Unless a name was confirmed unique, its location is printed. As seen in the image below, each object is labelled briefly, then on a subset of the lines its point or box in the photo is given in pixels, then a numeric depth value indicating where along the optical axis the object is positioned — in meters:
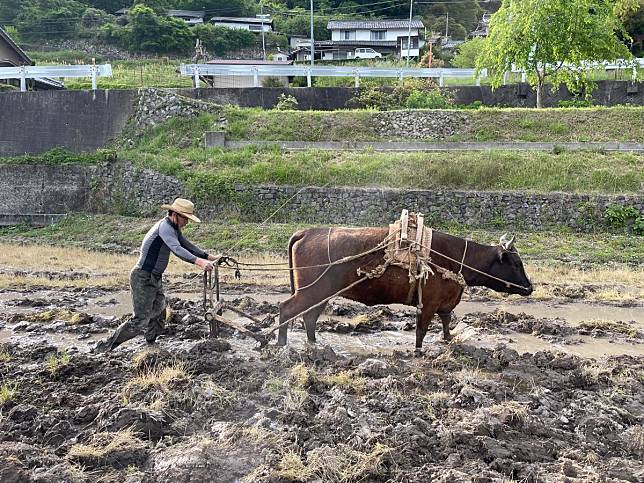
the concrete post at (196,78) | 24.92
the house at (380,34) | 51.00
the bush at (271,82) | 28.42
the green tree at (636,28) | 32.75
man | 7.33
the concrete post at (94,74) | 23.06
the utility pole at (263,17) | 50.17
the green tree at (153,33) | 46.09
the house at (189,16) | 53.92
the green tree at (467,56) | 36.75
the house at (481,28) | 52.13
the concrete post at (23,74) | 23.61
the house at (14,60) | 30.08
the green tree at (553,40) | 22.47
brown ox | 7.66
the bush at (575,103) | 25.48
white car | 46.78
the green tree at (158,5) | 52.84
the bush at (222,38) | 48.94
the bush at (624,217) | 16.77
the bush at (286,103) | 24.59
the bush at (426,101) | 25.00
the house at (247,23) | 53.62
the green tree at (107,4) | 56.22
